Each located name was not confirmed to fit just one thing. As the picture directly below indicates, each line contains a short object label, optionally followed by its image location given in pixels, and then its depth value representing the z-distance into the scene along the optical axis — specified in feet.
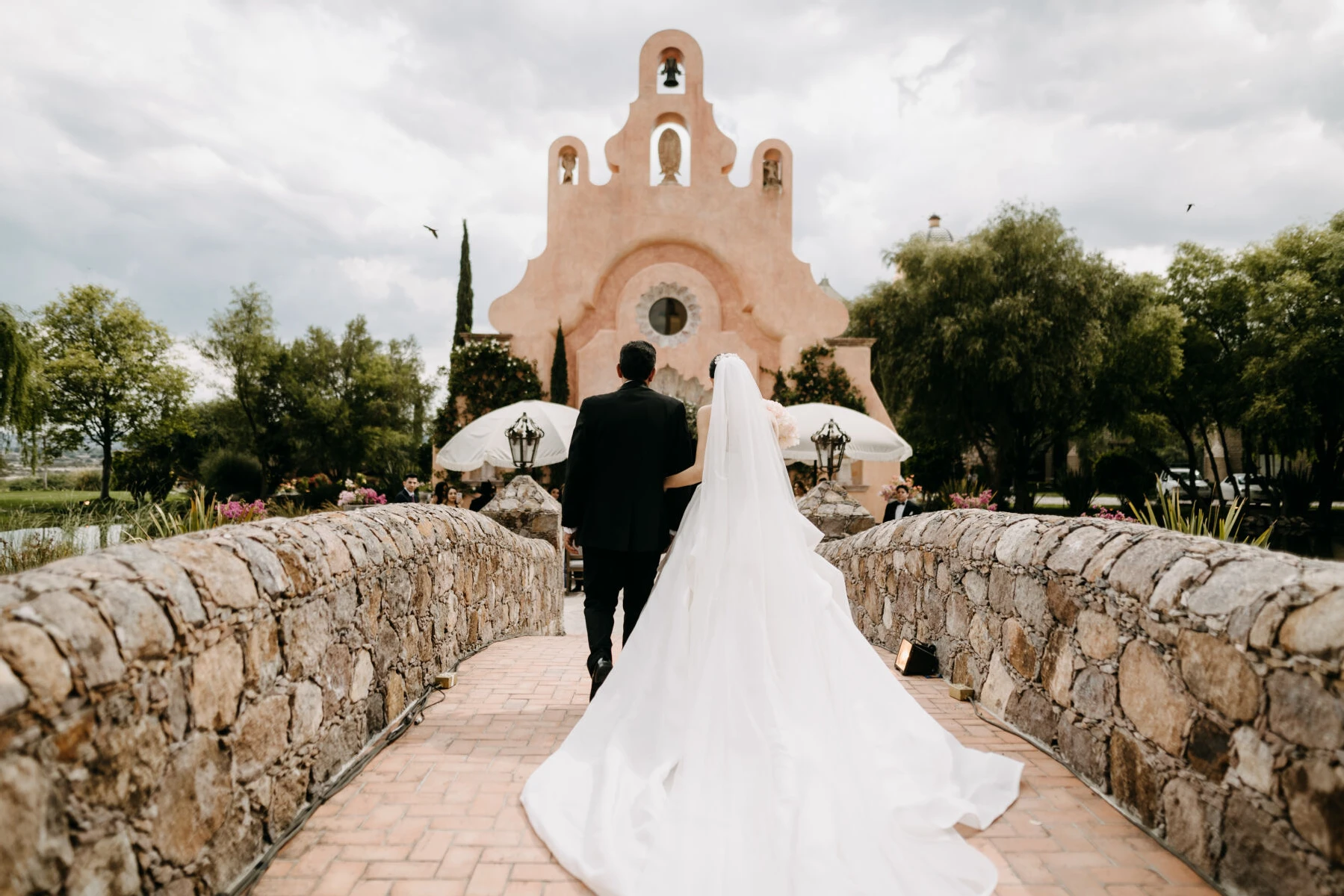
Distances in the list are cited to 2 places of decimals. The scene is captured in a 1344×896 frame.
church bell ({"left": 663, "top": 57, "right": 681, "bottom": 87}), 65.62
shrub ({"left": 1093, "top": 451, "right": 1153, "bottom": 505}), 80.89
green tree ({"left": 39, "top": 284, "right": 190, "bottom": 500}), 91.56
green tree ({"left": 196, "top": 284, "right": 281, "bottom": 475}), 96.68
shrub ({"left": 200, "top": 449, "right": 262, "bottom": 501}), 92.07
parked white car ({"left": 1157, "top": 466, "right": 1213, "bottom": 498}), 89.34
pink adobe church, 64.08
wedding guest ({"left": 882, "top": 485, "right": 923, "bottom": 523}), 38.63
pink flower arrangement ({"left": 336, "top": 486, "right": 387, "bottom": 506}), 41.33
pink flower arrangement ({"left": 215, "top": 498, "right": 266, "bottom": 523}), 30.76
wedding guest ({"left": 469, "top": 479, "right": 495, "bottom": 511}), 42.59
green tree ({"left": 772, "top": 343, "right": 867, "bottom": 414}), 63.16
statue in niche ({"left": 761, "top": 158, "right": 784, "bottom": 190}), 65.82
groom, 13.94
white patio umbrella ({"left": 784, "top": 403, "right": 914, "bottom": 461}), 41.39
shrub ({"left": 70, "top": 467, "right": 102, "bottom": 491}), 98.60
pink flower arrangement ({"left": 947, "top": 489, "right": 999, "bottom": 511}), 41.24
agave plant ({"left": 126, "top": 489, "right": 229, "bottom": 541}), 23.22
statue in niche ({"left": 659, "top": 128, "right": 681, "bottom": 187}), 65.62
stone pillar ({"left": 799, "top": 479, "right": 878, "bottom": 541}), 30.01
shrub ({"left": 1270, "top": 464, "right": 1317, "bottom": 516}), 67.97
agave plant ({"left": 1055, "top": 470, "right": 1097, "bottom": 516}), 62.19
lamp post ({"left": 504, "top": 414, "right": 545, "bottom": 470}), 39.58
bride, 8.16
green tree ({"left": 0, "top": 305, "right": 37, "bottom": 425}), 48.14
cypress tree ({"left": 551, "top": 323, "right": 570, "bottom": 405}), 62.44
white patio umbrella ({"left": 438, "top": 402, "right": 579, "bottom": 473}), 43.01
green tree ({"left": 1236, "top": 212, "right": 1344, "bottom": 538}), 62.54
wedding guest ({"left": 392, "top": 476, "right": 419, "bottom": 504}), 41.81
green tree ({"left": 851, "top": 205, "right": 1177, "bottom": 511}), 68.13
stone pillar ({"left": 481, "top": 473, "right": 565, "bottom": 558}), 32.96
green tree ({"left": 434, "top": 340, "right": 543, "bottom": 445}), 62.44
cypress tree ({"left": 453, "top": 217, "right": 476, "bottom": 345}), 89.04
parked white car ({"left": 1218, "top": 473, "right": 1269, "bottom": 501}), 72.59
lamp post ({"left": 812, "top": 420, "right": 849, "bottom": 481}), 37.06
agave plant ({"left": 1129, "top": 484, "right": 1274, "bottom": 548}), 23.65
